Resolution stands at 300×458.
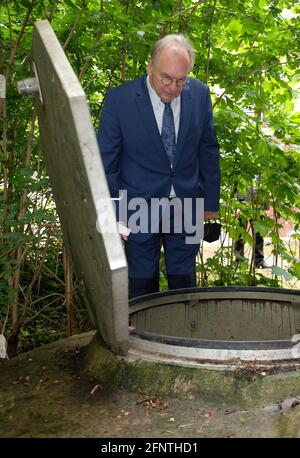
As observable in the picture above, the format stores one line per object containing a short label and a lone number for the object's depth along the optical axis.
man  3.17
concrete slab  1.98
